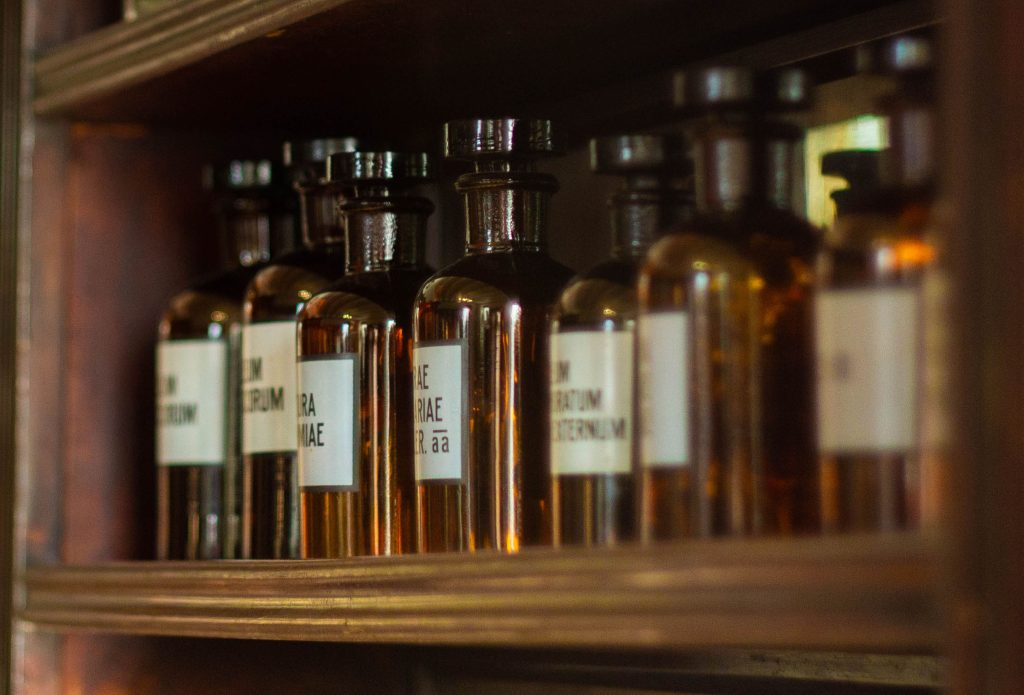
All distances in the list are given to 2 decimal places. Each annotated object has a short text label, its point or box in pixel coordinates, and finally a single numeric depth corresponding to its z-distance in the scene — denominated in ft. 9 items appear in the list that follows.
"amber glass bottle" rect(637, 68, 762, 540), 4.05
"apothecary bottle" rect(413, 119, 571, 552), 4.44
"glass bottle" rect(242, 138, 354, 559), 4.88
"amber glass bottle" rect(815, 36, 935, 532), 3.84
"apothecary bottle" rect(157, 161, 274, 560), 5.09
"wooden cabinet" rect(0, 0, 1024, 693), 3.69
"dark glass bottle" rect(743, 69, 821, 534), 4.04
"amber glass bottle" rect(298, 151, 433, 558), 4.63
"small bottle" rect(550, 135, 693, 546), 4.23
